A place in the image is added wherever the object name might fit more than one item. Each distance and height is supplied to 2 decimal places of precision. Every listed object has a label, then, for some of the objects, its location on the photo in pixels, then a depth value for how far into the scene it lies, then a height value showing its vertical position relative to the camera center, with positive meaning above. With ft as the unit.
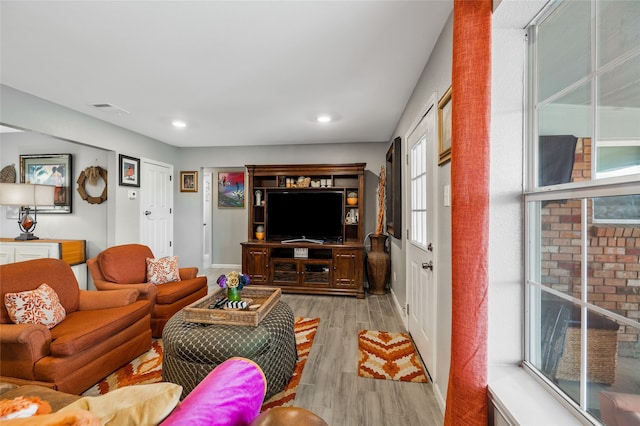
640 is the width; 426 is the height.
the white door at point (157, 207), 14.17 +0.28
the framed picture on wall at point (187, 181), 16.80 +1.97
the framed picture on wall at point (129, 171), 12.69 +2.01
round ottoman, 5.55 -2.91
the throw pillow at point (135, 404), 2.37 -1.79
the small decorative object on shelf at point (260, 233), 15.48 -1.20
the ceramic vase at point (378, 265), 13.23 -2.60
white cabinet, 11.22 -1.64
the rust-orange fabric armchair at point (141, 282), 8.77 -2.41
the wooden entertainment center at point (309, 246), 13.50 -1.74
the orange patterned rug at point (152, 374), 6.01 -4.15
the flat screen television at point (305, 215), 14.42 -0.15
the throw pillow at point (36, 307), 5.94 -2.20
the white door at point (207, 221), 19.84 -0.66
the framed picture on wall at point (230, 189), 19.79 +1.73
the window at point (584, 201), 2.51 +0.13
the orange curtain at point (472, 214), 3.38 -0.02
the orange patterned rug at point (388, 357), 6.86 -4.15
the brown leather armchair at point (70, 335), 5.47 -2.80
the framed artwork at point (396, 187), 10.53 +1.06
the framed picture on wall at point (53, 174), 12.65 +1.83
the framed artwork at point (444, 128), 5.30 +1.79
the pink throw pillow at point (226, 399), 2.27 -1.73
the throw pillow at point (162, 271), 10.05 -2.26
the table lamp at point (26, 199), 10.74 +0.55
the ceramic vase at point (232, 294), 6.72 -2.08
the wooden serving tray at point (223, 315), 6.03 -2.37
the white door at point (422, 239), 6.49 -0.77
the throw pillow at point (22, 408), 2.18 -1.68
